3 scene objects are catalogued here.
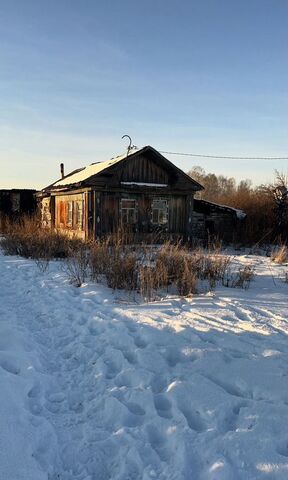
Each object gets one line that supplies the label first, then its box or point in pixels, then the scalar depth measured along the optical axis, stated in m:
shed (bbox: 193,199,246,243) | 23.13
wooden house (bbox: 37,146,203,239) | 16.83
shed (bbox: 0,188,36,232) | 29.48
